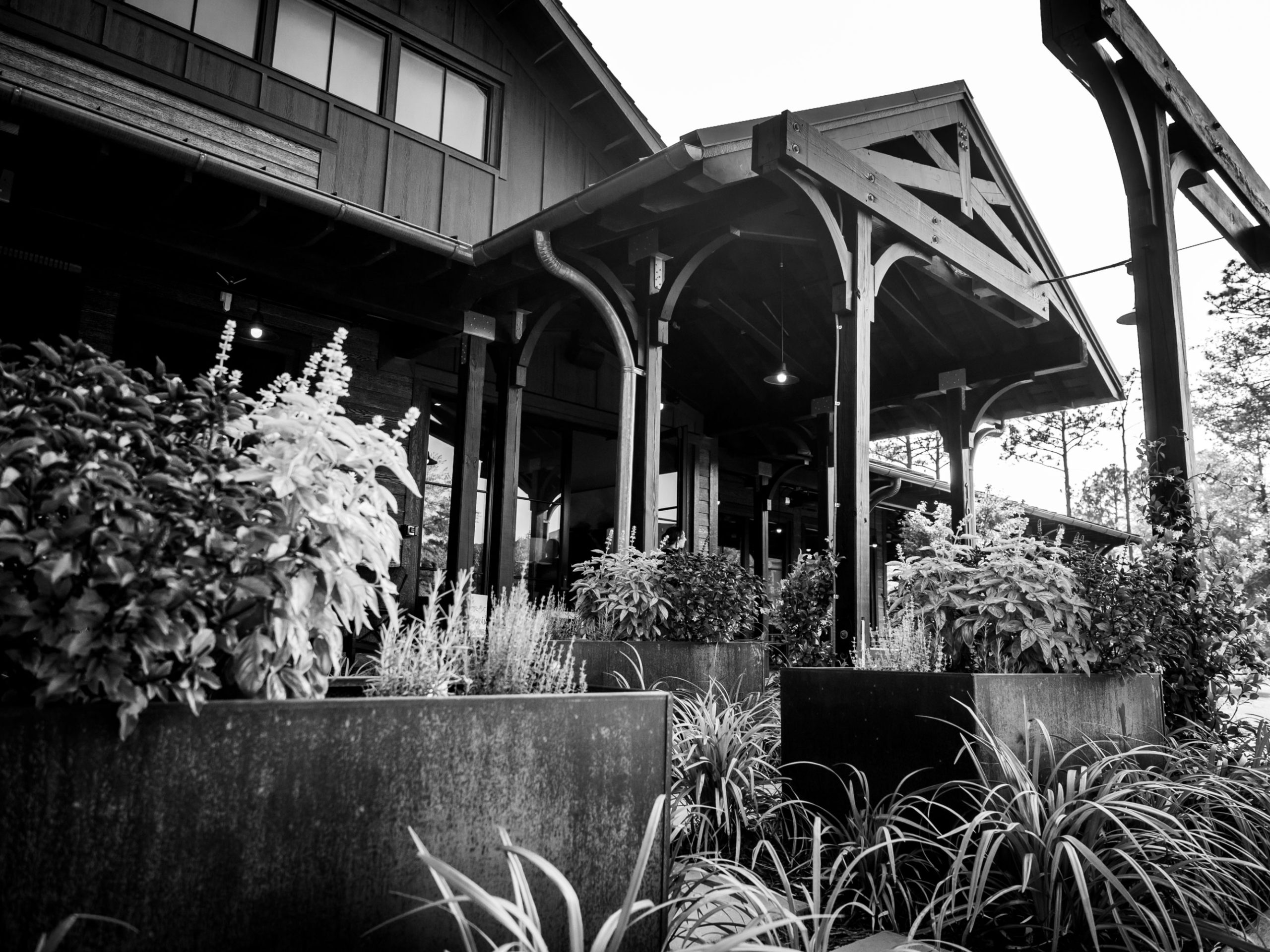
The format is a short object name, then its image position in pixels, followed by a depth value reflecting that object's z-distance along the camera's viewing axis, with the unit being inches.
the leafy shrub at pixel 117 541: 51.1
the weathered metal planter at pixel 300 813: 49.9
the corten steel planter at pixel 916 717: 107.4
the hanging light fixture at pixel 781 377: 323.6
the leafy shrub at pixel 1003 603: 121.2
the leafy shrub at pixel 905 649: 135.6
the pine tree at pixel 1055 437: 898.1
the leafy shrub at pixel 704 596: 187.8
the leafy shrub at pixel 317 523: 58.7
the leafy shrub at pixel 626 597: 187.8
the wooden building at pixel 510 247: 207.5
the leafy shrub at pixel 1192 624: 134.9
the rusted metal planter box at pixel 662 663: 173.9
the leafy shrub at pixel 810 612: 193.5
